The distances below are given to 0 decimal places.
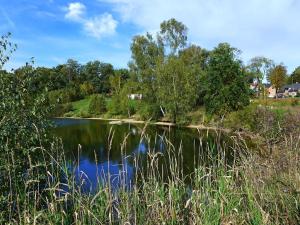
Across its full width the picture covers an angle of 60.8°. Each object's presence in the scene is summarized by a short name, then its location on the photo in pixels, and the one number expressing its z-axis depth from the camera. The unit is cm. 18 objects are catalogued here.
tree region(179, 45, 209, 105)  3329
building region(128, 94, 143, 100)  3558
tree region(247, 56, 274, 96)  5366
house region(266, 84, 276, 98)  6675
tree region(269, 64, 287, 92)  5124
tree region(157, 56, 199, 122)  3145
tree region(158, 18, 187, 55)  3558
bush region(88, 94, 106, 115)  4601
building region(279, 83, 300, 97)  5812
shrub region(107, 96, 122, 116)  4109
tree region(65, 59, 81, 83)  7140
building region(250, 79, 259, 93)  4816
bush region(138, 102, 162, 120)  3406
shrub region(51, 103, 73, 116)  4886
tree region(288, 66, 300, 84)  7305
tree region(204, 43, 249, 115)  3004
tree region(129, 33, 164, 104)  3342
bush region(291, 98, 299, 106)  3188
